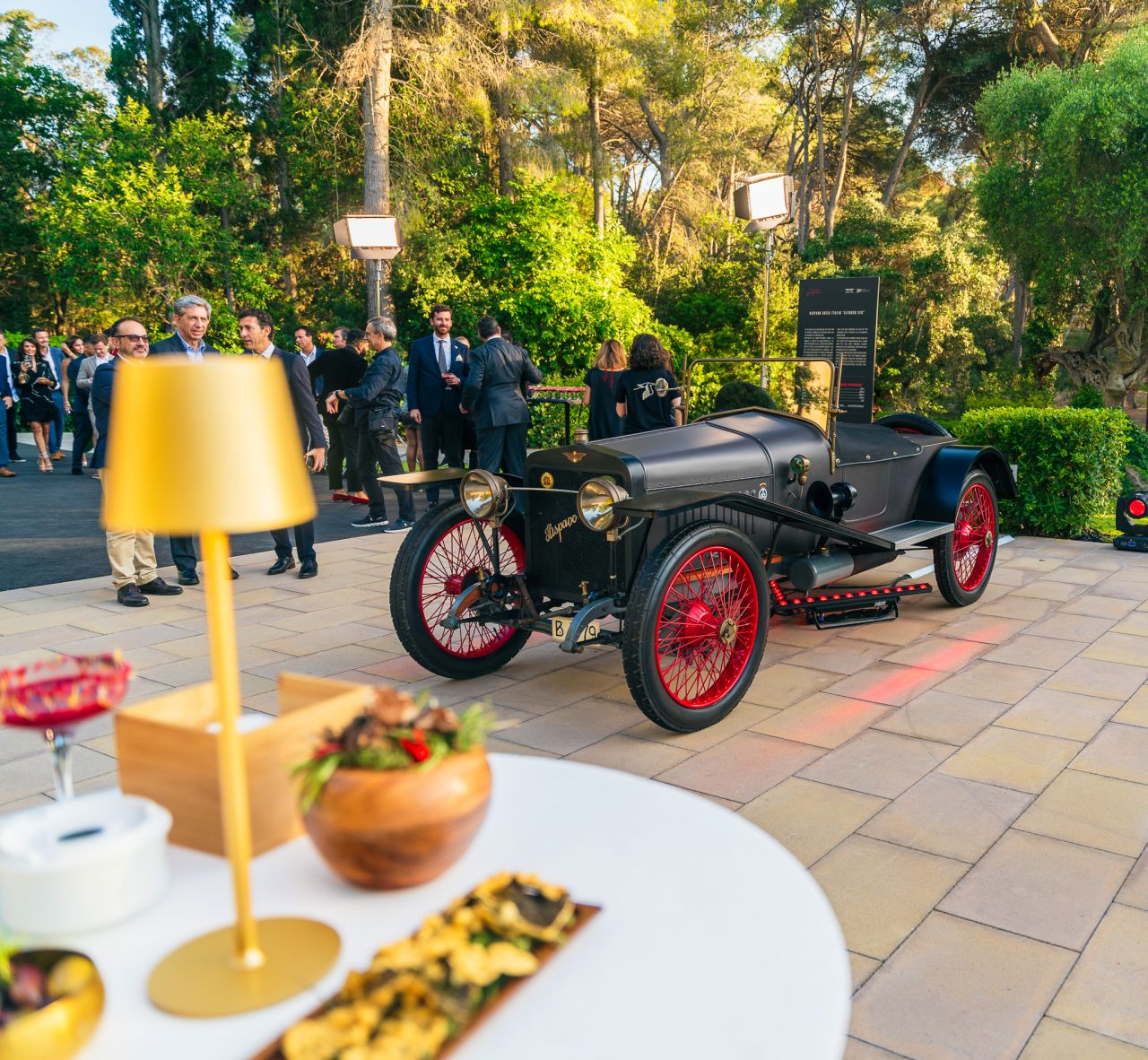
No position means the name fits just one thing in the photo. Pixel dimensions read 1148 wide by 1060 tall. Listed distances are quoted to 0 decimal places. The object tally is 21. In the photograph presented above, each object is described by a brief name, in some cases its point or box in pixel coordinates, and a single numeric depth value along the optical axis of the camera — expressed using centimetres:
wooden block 139
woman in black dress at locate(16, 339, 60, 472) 1183
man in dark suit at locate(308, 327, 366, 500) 893
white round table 104
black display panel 615
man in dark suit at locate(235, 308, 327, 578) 583
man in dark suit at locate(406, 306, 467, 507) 823
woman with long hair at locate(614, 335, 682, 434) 633
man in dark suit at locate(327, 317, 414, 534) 768
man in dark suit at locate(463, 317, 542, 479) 752
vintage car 367
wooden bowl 120
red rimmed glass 131
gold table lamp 91
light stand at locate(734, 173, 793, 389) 944
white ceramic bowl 117
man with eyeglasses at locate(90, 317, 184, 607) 536
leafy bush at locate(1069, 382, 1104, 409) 1364
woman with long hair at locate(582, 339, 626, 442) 691
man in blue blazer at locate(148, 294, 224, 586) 528
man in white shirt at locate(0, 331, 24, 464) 1070
